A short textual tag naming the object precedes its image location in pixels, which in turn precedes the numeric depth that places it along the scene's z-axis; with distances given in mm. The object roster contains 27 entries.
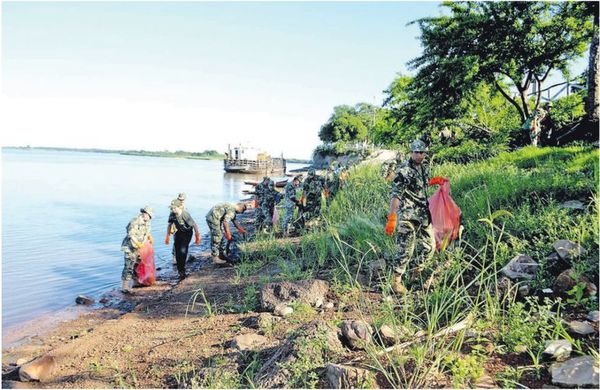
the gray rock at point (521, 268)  4277
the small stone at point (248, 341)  3858
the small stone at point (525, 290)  4044
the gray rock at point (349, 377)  2842
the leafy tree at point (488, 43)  10758
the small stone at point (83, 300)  7527
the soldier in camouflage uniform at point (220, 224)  8750
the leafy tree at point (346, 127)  55969
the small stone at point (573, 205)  5219
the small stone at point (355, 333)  3467
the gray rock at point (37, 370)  4180
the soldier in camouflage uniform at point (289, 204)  10321
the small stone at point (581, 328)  3141
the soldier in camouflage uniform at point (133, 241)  7832
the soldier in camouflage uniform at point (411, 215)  4887
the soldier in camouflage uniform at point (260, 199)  11188
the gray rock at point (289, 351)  3127
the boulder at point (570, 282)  3707
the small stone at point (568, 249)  4156
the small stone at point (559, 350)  2924
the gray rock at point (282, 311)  4701
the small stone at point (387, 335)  3457
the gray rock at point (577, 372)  2648
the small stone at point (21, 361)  4868
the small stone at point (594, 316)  3291
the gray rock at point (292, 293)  4938
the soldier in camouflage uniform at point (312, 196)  10609
